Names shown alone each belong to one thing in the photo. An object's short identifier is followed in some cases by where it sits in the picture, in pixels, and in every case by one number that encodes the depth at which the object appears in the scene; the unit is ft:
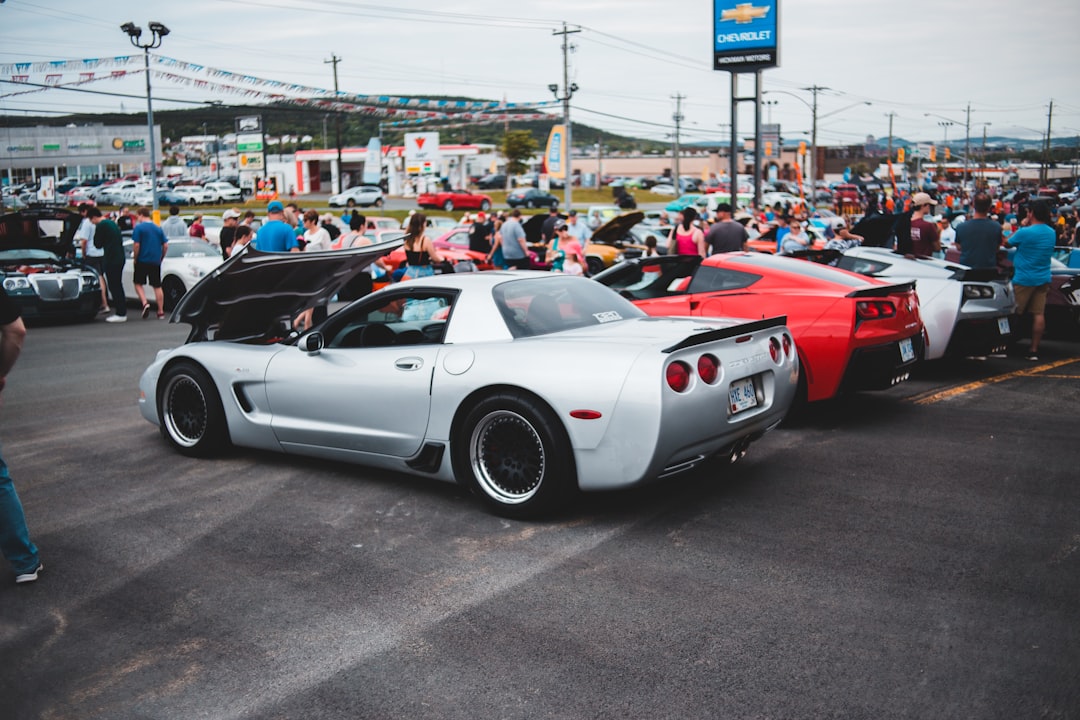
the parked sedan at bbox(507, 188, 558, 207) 215.31
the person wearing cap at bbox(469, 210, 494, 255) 66.03
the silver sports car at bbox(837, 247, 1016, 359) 28.86
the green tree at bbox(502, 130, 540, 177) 321.11
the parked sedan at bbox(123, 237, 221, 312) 53.72
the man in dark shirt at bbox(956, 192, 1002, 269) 34.94
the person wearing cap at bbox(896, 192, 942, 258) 38.55
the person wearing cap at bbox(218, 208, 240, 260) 50.93
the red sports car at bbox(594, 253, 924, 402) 22.81
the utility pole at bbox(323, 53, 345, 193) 216.29
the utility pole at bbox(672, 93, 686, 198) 274.24
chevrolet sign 74.54
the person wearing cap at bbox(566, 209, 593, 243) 69.21
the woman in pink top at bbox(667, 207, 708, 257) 41.95
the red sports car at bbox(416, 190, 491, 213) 198.29
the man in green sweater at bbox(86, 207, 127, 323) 49.75
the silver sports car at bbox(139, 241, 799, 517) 15.49
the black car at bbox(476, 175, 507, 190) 295.48
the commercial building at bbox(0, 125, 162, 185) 258.57
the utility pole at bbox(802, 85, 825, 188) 216.95
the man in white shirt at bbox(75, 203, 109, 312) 56.95
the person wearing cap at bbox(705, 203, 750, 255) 39.32
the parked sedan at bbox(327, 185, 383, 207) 195.42
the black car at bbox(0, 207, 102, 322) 48.98
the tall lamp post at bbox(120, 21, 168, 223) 94.41
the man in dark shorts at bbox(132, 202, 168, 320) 50.47
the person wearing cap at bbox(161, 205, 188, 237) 61.36
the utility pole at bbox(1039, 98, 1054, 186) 317.32
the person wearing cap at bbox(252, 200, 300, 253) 39.22
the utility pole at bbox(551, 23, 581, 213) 155.57
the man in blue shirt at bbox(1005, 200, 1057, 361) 32.37
